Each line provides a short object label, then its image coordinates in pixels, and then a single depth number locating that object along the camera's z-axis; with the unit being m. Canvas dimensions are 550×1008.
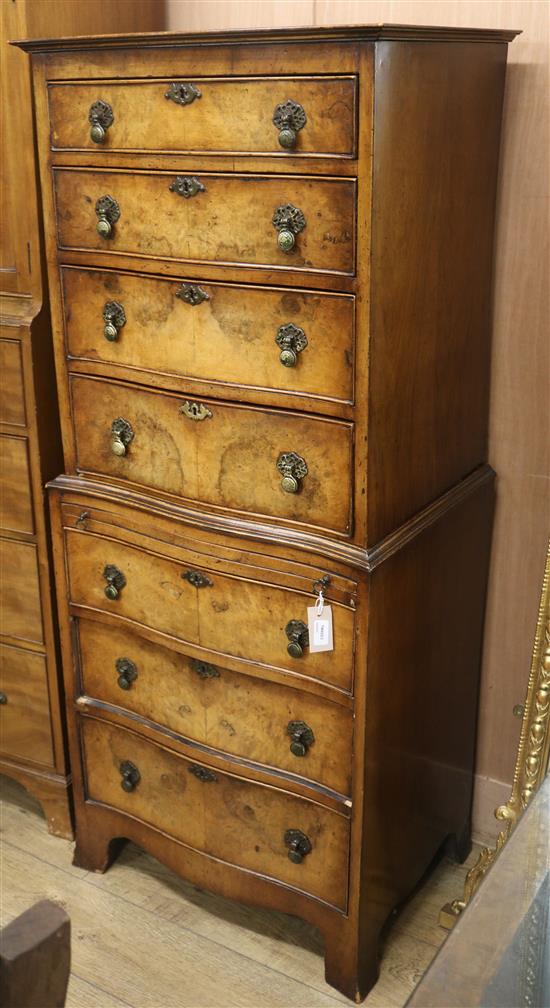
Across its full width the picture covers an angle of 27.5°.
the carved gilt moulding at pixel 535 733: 2.00
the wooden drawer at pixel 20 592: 2.48
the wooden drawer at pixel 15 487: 2.41
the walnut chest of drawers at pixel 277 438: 1.81
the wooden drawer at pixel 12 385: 2.33
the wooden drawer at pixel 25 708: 2.57
